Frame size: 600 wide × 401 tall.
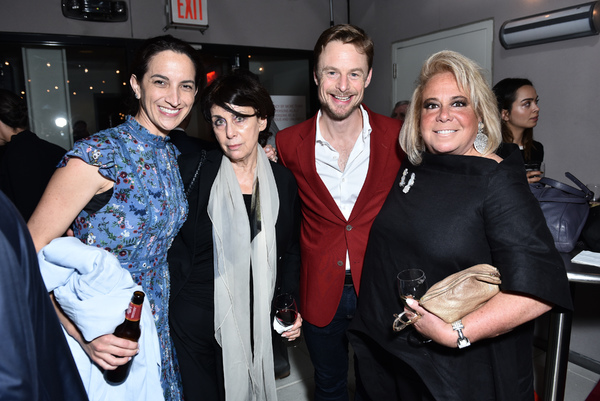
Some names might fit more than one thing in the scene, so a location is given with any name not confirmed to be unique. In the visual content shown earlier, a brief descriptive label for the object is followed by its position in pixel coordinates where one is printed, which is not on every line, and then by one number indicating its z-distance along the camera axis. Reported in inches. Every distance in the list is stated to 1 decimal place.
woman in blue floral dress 49.9
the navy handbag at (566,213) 76.9
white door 171.9
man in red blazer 73.9
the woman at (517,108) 130.7
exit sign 190.2
